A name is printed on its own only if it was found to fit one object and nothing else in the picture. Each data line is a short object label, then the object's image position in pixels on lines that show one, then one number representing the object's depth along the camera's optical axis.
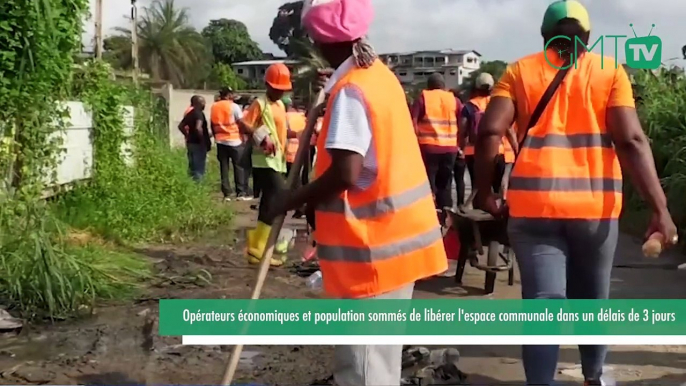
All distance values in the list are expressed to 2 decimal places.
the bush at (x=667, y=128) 7.76
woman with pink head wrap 2.73
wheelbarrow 6.05
